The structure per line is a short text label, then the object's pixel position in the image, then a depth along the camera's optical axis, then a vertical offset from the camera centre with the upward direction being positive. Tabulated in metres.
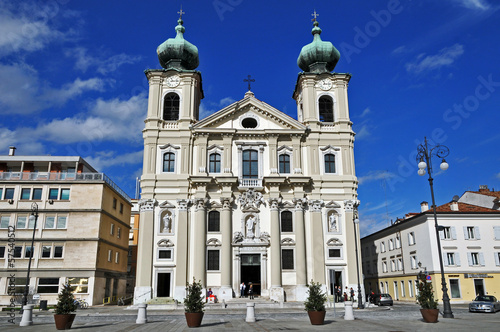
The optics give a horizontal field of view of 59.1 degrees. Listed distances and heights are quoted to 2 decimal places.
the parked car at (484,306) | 28.79 -1.36
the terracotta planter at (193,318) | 19.39 -1.34
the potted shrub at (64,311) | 19.20 -0.99
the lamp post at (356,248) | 32.62 +2.92
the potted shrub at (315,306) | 20.11 -0.92
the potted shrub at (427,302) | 20.39 -0.79
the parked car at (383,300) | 38.56 -1.25
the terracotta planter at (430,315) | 20.31 -1.34
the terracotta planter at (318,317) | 20.08 -1.38
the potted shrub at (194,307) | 19.44 -0.88
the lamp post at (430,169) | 22.22 +5.90
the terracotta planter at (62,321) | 19.19 -1.41
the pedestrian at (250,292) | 35.02 -0.45
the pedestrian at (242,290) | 35.97 -0.30
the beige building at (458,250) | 41.50 +3.31
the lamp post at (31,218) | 27.38 +4.37
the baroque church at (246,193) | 36.69 +7.86
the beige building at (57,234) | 37.75 +4.62
